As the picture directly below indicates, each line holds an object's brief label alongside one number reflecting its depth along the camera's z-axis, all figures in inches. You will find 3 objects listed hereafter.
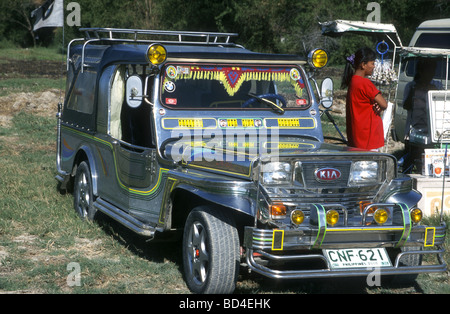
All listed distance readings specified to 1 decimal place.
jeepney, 193.2
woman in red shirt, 279.6
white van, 467.2
